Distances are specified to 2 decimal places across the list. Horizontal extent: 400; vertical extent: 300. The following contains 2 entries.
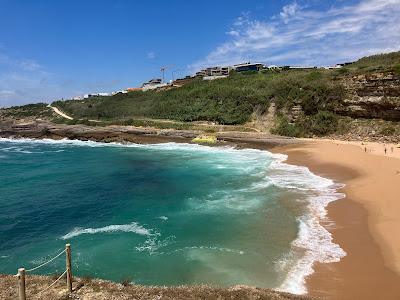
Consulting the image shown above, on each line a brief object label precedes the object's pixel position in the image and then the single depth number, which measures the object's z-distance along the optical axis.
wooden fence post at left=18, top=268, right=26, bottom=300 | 7.28
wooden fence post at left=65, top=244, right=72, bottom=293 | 8.55
